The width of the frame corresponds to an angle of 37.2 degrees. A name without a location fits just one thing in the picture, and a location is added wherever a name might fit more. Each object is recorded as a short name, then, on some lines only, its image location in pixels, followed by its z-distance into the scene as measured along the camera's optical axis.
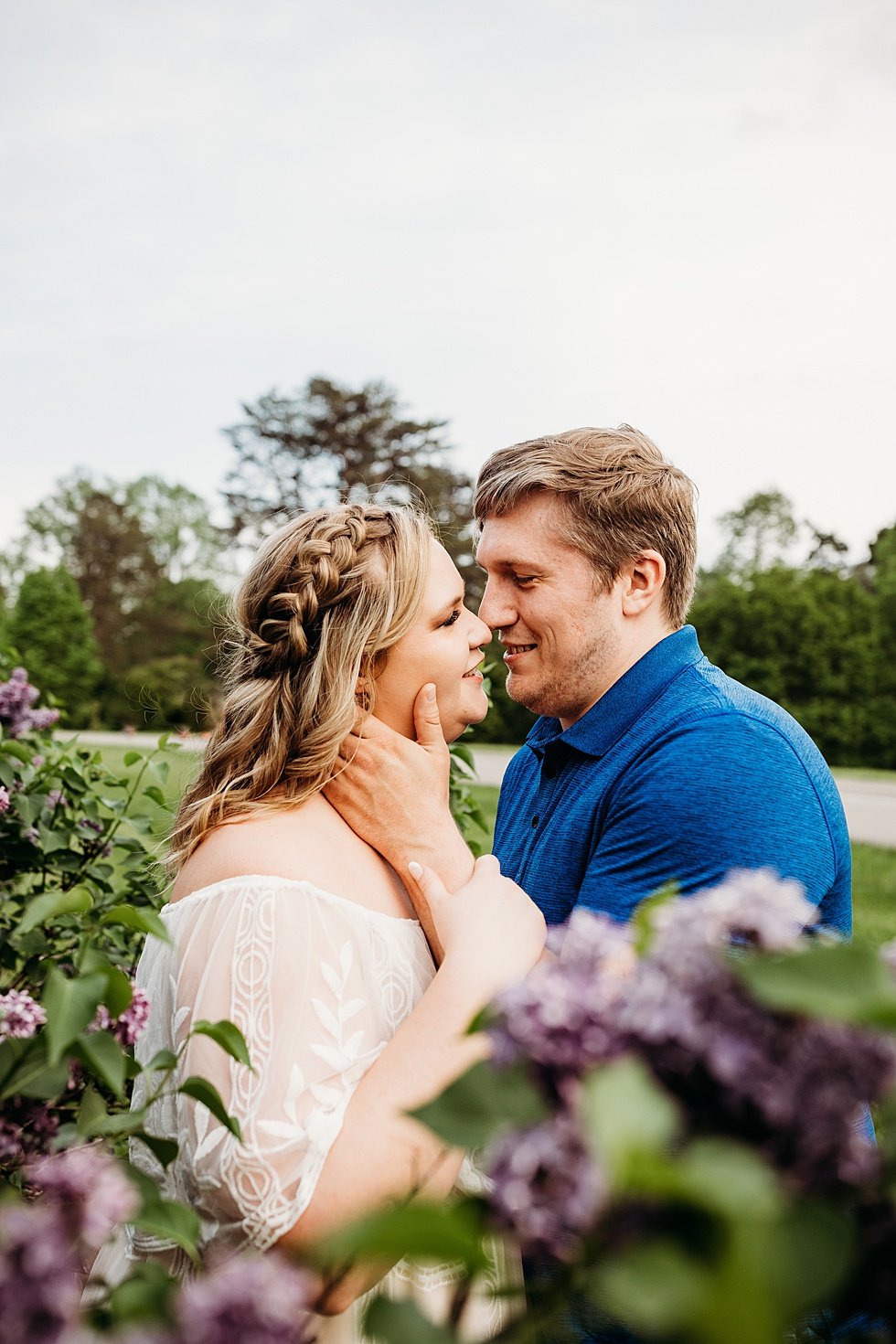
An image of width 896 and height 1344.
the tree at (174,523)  44.10
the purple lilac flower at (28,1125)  0.47
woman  0.78
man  0.97
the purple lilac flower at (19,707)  1.38
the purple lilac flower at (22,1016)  0.53
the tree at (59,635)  30.31
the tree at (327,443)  30.29
